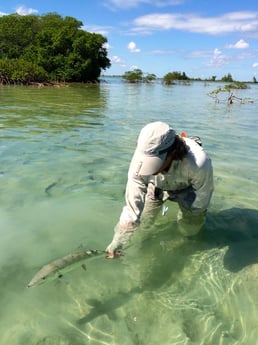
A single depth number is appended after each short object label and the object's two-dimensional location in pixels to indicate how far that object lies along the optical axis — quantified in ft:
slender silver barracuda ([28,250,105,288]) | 9.02
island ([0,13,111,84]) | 162.09
